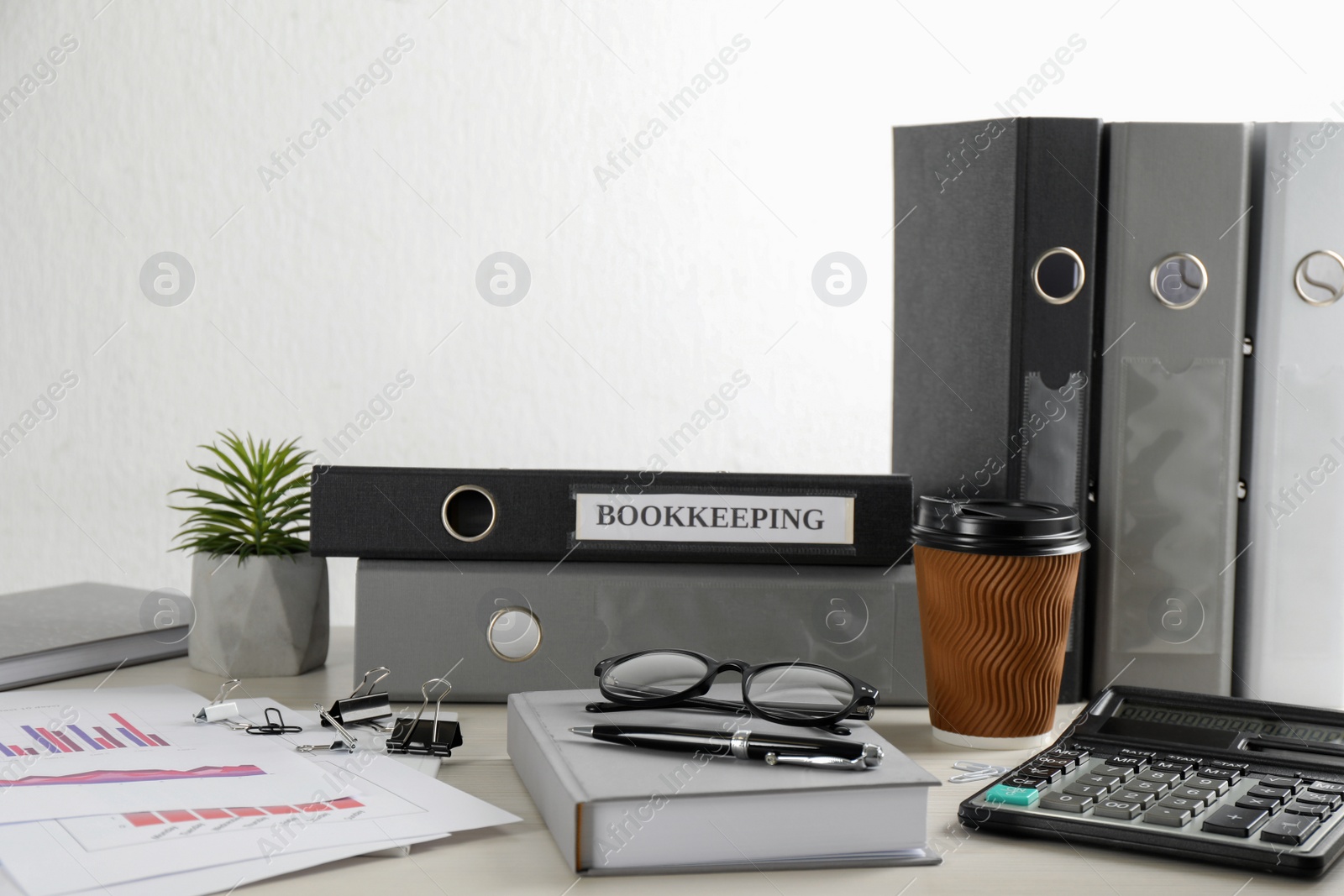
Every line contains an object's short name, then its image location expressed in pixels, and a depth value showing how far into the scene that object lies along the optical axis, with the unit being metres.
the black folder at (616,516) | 0.65
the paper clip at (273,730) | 0.58
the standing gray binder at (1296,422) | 0.65
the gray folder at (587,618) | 0.66
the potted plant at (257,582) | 0.71
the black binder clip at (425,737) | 0.56
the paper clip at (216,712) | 0.59
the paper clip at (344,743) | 0.55
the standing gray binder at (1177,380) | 0.66
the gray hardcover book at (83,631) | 0.70
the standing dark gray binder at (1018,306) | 0.66
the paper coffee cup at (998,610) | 0.57
